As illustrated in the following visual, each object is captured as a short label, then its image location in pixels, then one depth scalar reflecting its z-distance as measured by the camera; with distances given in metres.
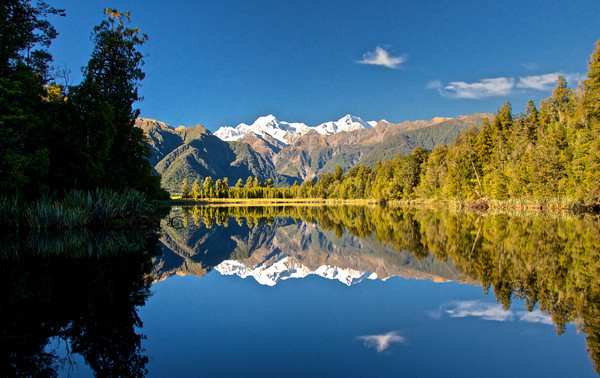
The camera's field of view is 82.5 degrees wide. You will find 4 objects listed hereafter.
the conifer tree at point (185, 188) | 145.43
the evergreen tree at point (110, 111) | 24.88
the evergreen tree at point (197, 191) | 140.48
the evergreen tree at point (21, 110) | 18.95
